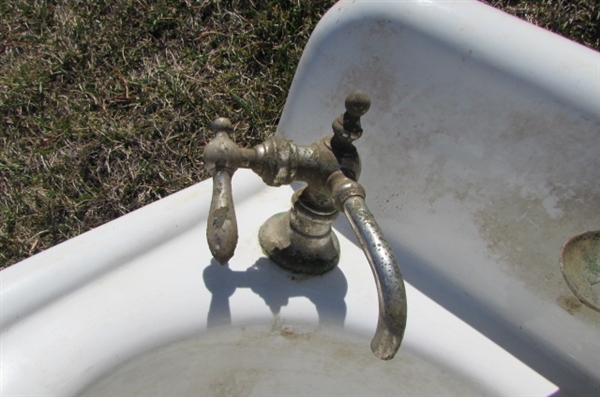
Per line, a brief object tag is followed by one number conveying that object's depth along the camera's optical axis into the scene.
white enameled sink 0.47
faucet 0.38
